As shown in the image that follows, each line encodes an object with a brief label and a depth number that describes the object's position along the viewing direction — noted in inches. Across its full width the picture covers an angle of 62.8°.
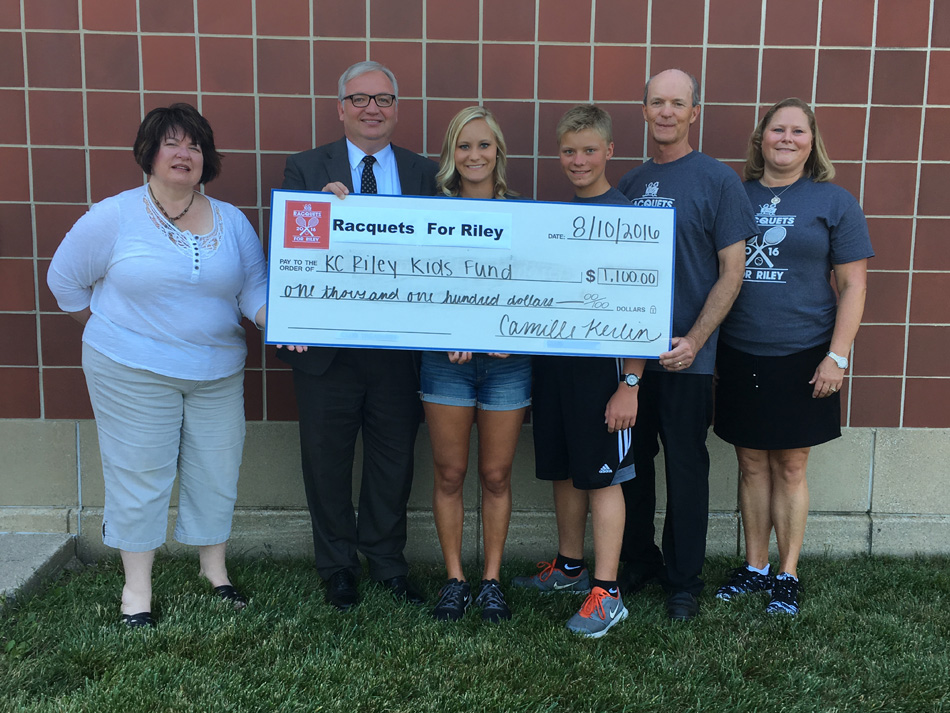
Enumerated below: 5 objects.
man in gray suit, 123.1
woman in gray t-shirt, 122.2
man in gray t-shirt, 118.0
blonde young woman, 117.8
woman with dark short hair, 112.2
